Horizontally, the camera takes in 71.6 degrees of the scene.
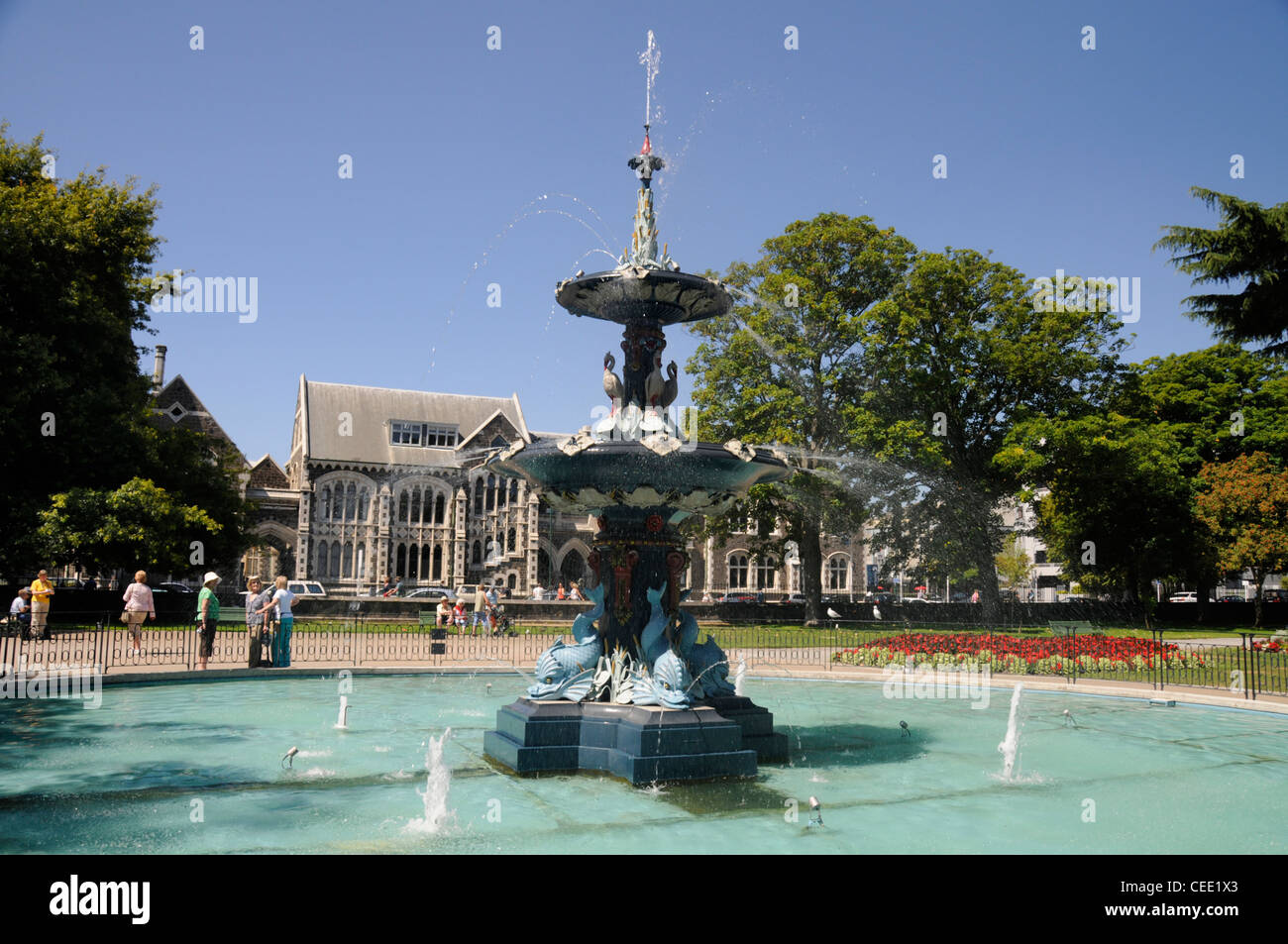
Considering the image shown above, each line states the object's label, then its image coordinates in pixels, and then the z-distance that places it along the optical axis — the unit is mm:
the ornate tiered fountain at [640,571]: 8875
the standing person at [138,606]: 18125
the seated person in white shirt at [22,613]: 21962
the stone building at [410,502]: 60625
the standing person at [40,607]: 20875
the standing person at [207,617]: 16516
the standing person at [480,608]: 30214
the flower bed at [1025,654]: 18797
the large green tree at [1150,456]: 36812
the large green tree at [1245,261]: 28234
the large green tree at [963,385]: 35906
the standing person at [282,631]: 16969
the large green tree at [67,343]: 27594
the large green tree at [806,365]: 36531
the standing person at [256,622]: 16875
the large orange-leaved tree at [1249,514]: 36781
